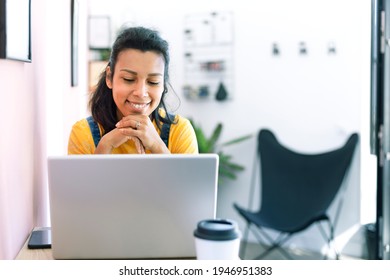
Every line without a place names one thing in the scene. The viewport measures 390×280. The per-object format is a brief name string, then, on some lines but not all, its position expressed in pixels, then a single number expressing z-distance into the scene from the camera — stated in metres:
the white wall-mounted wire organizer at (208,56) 3.36
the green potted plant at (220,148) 3.29
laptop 0.97
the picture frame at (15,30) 1.04
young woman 1.26
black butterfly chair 2.93
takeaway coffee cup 0.88
